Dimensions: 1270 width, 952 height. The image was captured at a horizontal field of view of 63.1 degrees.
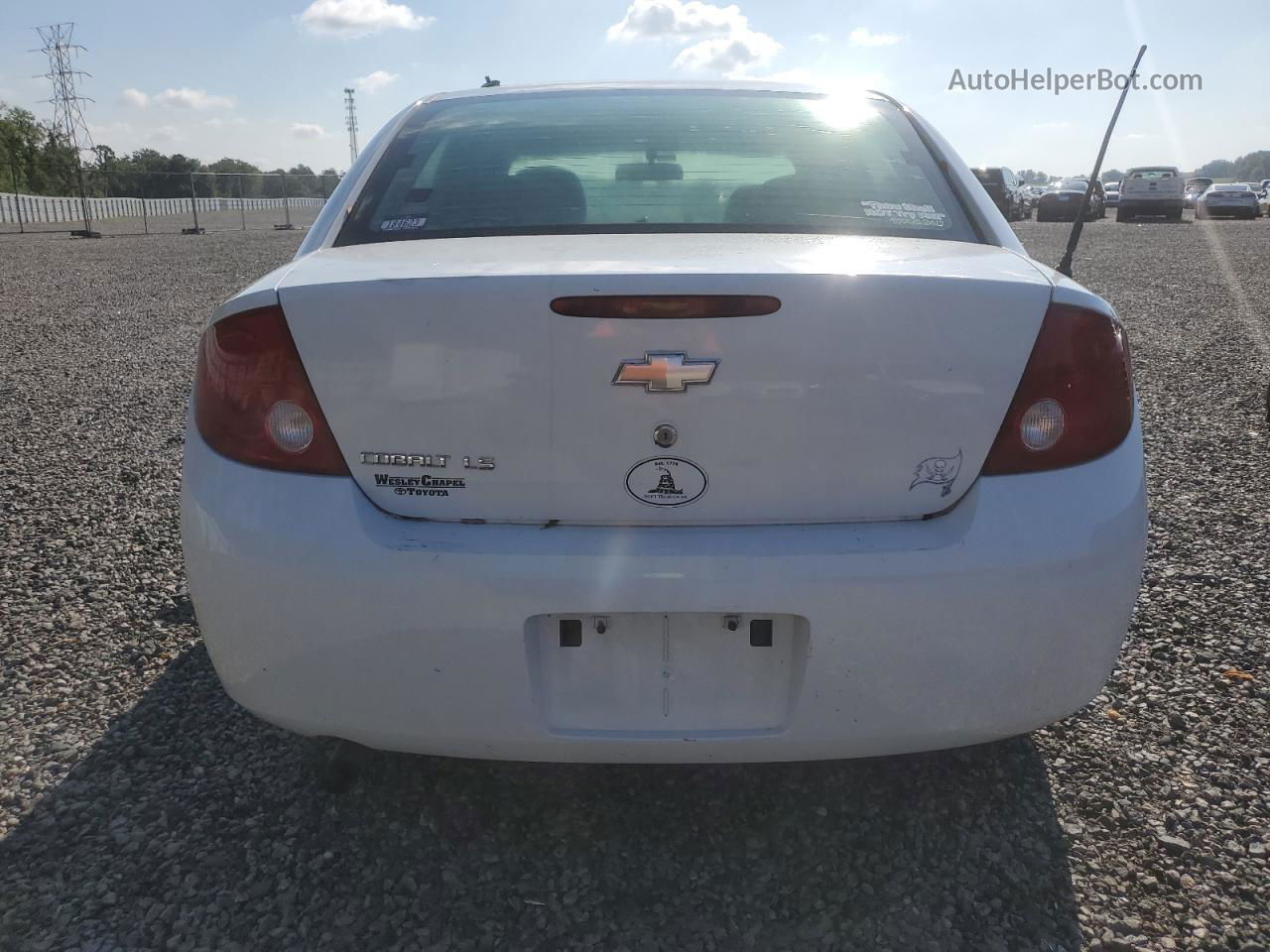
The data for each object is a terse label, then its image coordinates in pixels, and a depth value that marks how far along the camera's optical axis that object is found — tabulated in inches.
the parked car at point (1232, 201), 1411.2
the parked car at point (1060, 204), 1370.6
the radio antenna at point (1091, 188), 161.6
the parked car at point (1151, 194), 1278.3
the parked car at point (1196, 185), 2010.8
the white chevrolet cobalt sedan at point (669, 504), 67.2
